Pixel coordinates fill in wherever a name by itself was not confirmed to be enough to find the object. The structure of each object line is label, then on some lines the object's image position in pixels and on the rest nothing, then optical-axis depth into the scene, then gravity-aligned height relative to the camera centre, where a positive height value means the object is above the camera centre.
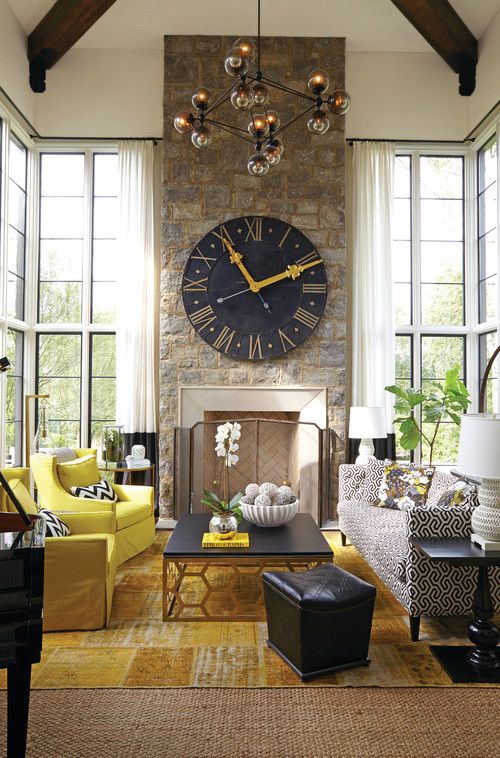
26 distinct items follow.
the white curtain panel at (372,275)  6.42 +1.24
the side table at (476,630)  2.88 -1.21
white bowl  4.02 -0.86
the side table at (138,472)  5.89 -0.91
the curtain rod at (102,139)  6.50 +2.74
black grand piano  1.90 -0.76
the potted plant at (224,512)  3.71 -0.81
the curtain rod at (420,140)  6.52 +2.75
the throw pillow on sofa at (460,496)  3.65 -0.69
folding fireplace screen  6.06 -0.74
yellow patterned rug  2.82 -1.40
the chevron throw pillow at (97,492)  4.57 -0.83
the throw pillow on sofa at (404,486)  4.74 -0.80
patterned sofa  3.27 -1.04
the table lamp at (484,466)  2.85 -0.38
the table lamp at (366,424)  5.58 -0.34
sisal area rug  2.28 -1.39
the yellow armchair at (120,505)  4.45 -0.94
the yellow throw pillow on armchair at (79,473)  4.57 -0.68
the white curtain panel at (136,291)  6.37 +1.04
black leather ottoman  2.82 -1.14
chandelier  3.24 +1.70
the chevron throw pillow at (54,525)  3.66 -0.88
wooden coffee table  3.49 -1.00
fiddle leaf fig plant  5.98 -0.18
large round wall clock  6.13 +1.04
